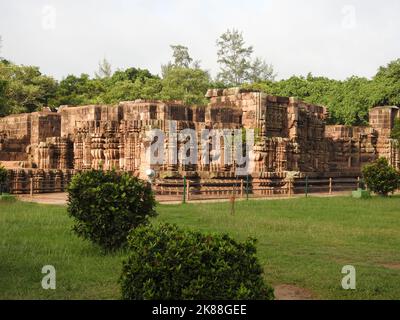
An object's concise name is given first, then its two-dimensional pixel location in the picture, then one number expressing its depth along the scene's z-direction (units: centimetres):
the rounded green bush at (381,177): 1842
